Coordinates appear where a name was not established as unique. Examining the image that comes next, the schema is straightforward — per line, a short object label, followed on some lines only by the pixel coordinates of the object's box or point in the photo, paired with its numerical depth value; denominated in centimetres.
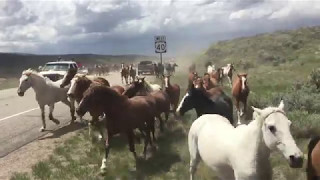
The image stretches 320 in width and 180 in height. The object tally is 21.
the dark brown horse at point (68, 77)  1047
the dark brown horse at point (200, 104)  695
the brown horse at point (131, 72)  2577
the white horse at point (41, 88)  1006
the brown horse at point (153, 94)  854
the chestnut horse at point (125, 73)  2519
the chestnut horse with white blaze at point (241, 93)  1116
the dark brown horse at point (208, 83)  1035
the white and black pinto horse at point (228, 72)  2079
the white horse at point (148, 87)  923
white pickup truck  1666
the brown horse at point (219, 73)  1681
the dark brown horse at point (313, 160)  396
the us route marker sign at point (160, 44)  1305
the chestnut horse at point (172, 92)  1061
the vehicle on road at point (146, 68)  3277
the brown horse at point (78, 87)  848
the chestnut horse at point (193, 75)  1050
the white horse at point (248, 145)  351
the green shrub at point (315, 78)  1388
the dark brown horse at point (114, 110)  645
